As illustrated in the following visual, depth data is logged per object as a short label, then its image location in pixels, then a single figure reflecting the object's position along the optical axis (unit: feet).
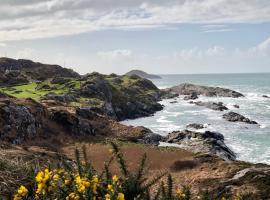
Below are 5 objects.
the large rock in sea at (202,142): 157.48
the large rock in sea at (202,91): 451.12
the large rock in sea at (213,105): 320.50
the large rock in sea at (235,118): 251.19
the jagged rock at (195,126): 231.05
